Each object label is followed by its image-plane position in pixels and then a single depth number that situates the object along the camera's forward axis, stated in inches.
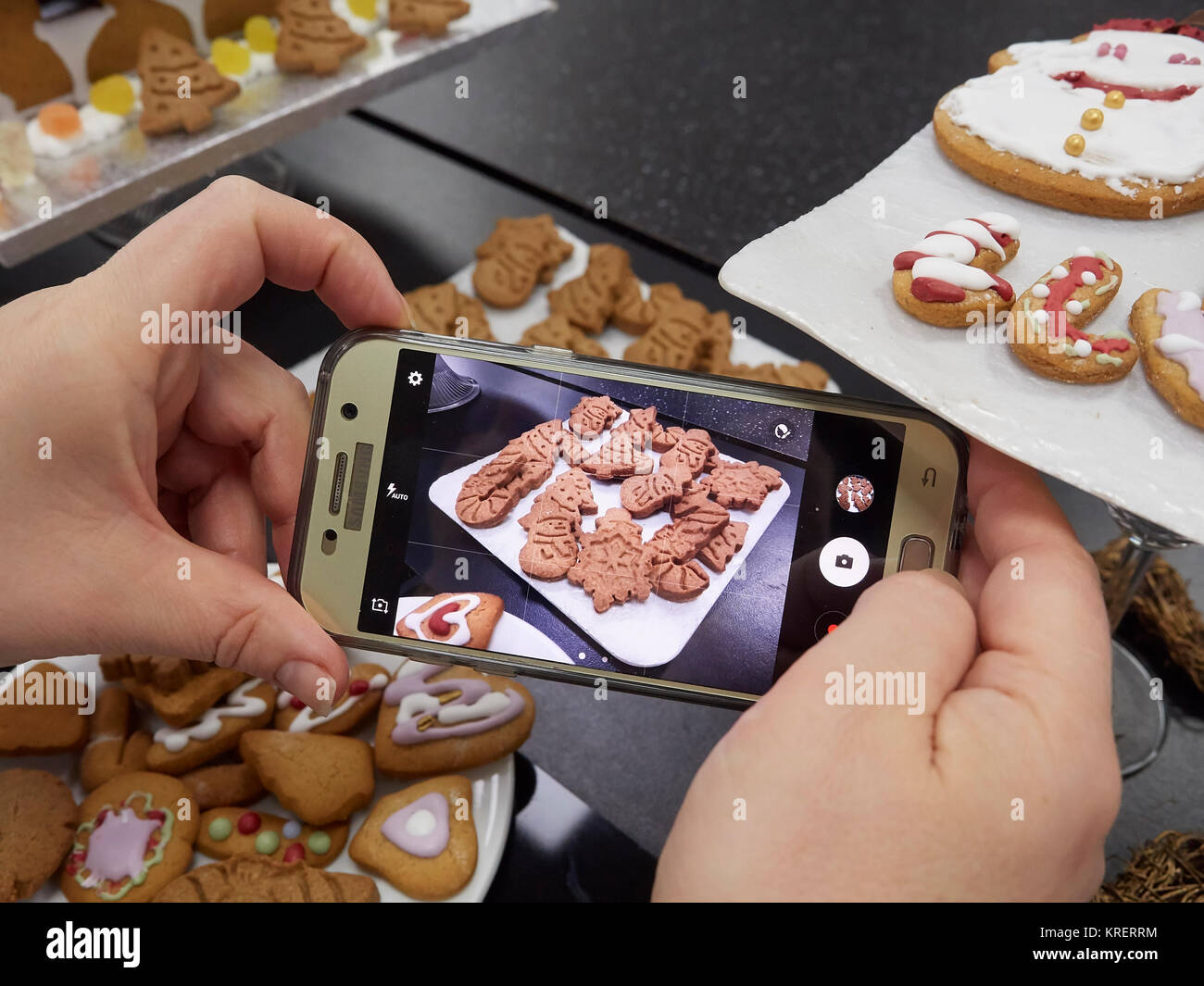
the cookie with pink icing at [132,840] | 11.2
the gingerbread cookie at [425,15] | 17.5
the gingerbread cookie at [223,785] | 11.9
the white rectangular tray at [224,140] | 15.1
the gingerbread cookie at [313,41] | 16.9
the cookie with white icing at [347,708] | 12.0
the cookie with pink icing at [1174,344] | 9.2
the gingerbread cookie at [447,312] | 15.7
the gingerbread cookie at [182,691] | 12.0
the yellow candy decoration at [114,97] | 16.5
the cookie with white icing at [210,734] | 11.9
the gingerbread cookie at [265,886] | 10.9
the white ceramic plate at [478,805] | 11.2
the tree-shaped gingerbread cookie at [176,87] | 16.1
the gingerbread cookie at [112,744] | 11.9
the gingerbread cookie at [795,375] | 14.7
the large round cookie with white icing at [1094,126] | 10.6
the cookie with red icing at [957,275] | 9.6
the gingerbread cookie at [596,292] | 16.0
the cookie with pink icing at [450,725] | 11.8
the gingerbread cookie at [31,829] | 10.9
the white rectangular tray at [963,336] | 9.1
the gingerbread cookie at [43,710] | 11.8
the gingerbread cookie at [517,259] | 16.5
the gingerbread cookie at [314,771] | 11.6
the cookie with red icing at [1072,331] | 9.3
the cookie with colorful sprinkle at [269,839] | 11.5
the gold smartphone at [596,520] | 10.3
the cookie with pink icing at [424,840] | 11.1
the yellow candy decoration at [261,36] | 17.6
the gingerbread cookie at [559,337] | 15.5
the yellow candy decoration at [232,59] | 17.2
